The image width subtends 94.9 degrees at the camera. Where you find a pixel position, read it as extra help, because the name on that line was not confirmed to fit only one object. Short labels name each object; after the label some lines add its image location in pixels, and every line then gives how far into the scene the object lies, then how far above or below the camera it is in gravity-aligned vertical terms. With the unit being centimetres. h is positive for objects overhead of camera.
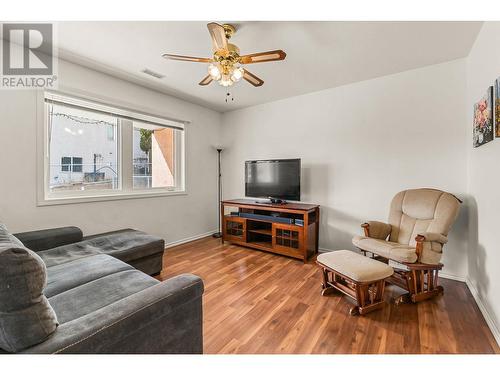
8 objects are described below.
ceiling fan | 177 +104
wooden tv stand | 296 -60
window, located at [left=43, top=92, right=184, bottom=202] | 253 +47
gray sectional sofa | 76 -55
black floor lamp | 438 +2
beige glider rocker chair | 198 -49
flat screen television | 323 +12
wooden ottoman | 178 -71
